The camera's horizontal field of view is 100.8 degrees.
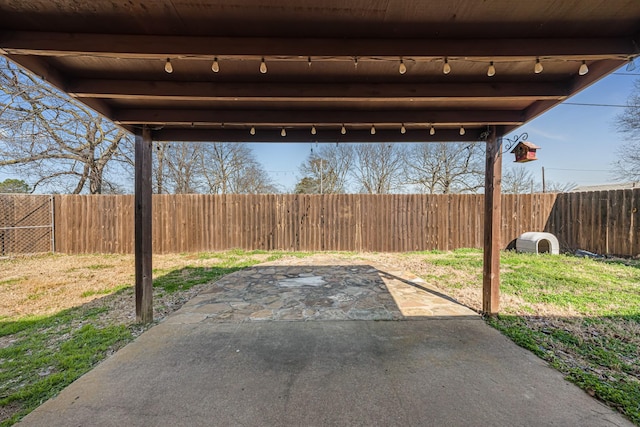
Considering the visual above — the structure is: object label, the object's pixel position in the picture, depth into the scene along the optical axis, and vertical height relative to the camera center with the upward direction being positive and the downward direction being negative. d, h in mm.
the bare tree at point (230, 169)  14828 +2388
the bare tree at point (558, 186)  18688 +1697
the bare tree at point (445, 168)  13660 +2195
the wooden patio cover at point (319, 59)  1517 +1090
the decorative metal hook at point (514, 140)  3009 +799
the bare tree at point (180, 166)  12443 +2170
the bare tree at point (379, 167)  14562 +2367
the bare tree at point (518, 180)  16672 +1884
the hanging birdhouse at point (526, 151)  2973 +655
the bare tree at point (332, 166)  15172 +2537
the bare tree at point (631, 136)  8438 +2414
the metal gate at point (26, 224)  6812 -381
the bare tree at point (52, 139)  8141 +2458
